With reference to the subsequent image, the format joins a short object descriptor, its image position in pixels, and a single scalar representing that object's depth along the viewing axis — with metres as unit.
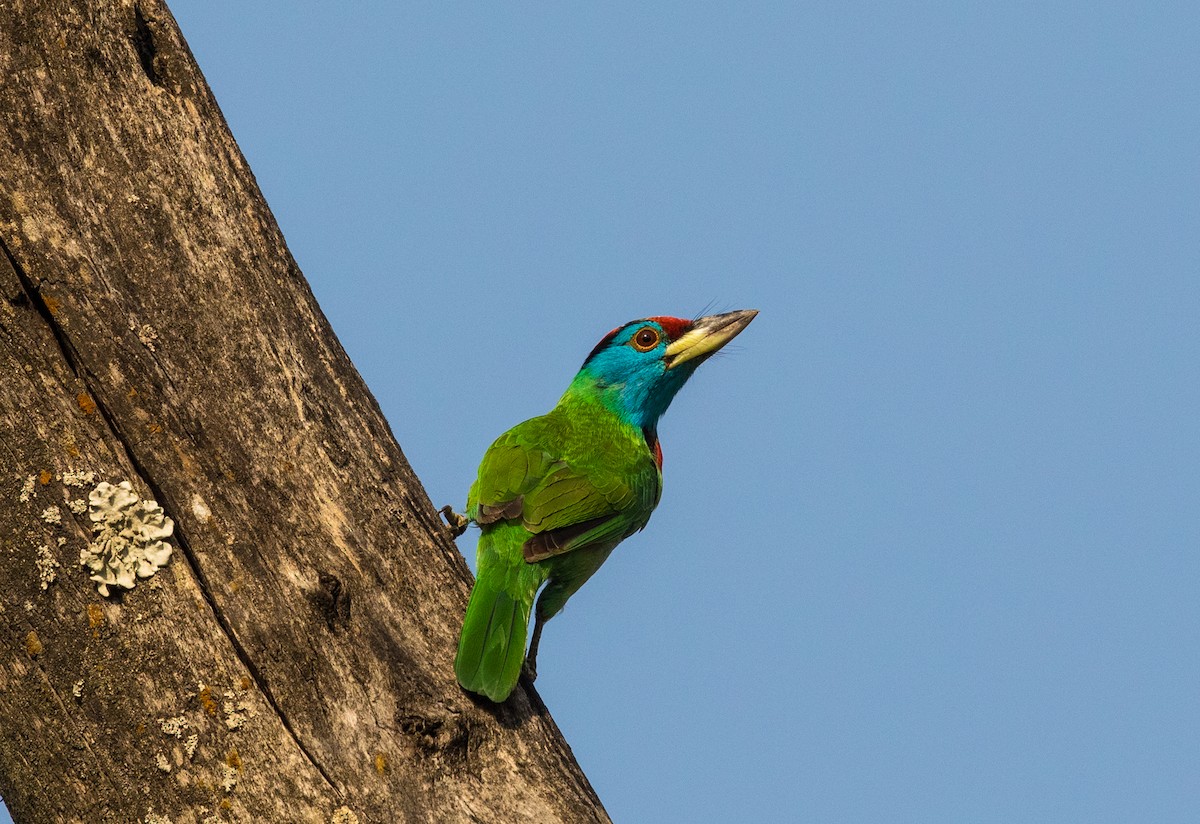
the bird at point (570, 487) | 7.49
